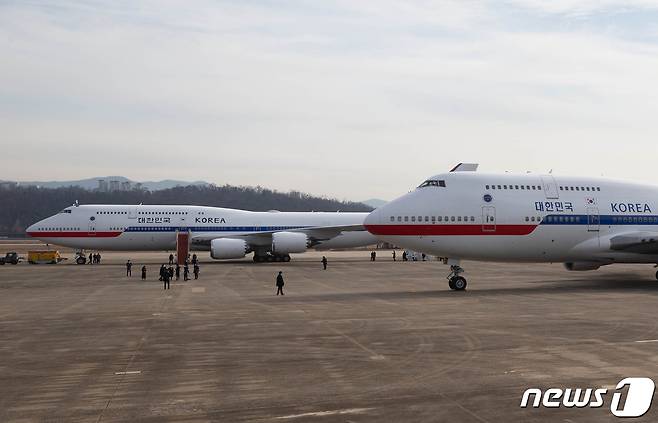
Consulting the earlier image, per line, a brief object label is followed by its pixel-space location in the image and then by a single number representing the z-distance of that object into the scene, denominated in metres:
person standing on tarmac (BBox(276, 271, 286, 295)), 32.06
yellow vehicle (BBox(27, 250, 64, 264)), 67.69
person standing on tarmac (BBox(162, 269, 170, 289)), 36.61
